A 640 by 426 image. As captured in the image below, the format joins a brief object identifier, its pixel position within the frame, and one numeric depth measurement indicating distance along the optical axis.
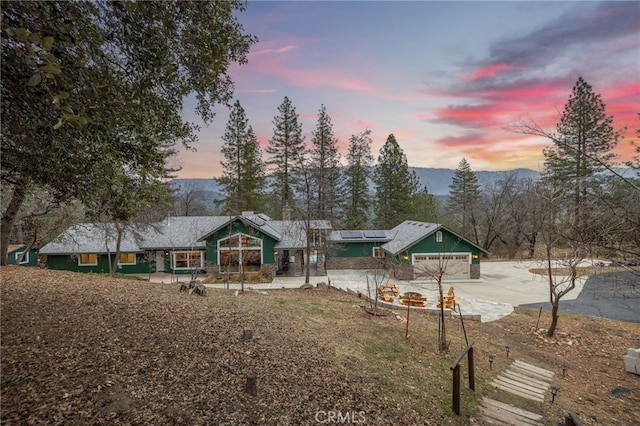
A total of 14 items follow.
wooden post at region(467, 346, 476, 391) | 6.75
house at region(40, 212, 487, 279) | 23.23
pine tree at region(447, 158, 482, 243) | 35.62
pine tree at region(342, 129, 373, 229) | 37.72
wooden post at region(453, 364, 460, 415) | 5.58
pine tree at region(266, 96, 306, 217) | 35.09
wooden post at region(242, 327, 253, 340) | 7.14
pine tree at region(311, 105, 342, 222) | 35.78
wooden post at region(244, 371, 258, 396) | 4.83
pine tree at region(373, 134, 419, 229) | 36.03
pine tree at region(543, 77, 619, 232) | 28.12
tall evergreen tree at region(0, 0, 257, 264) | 3.22
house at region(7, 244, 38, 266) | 25.04
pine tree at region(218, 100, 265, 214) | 34.41
